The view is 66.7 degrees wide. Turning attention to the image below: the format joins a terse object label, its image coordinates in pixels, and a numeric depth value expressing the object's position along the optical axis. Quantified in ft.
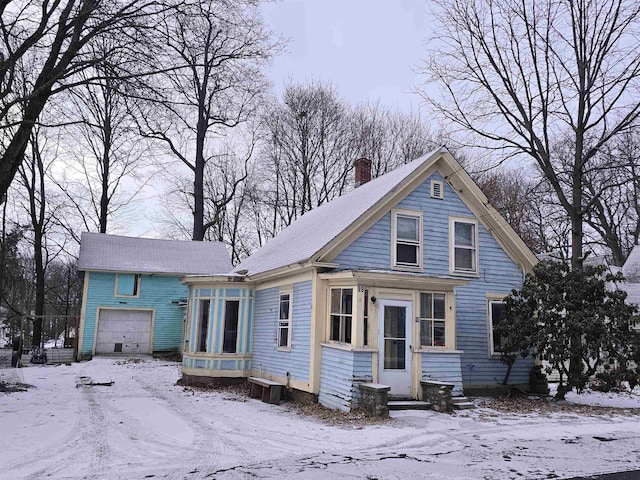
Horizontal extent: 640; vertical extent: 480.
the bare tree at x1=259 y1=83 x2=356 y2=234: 98.07
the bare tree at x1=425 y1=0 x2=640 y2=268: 48.78
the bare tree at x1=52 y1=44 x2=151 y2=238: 32.53
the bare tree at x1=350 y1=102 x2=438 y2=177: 99.96
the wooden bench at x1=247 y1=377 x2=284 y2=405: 38.42
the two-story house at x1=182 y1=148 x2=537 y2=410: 35.91
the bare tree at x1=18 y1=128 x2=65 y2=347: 91.35
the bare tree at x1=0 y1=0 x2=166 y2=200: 30.66
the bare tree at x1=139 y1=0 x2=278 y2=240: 33.42
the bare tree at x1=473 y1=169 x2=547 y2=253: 94.48
